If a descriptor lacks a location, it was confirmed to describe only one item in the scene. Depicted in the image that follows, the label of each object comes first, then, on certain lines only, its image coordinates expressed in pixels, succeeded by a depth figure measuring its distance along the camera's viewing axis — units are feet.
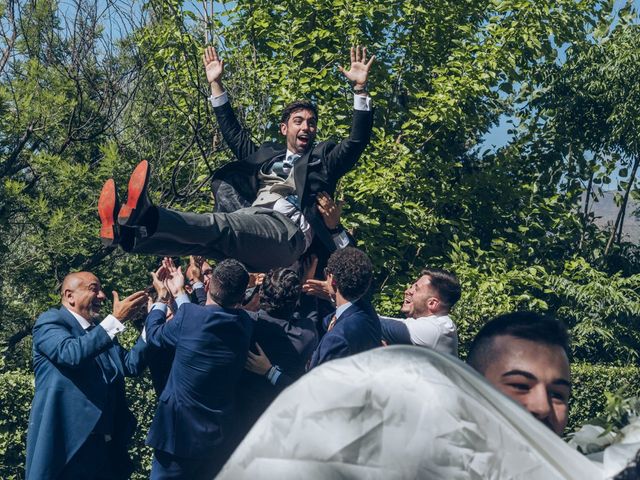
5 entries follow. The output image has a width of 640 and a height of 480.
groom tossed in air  15.74
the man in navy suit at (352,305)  16.12
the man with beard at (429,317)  18.02
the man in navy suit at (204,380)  17.49
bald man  19.40
